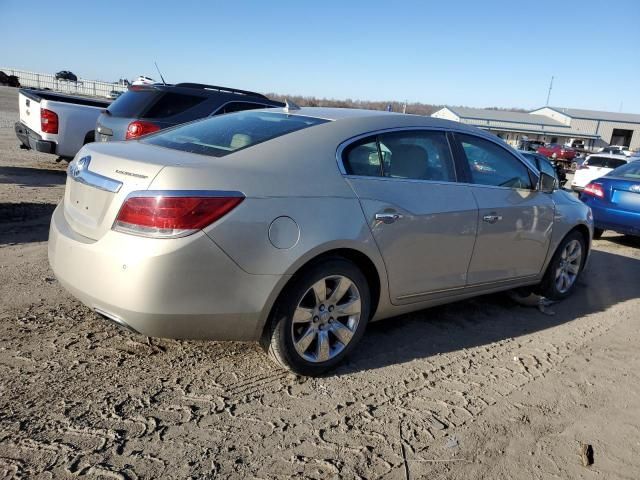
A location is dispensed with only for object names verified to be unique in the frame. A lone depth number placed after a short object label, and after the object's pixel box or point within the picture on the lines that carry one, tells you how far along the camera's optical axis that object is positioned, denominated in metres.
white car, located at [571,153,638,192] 18.52
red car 43.88
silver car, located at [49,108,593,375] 2.95
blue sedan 8.34
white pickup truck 9.52
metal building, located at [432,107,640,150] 70.69
